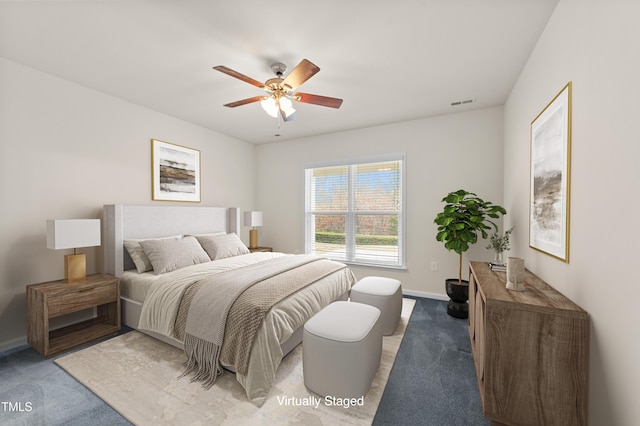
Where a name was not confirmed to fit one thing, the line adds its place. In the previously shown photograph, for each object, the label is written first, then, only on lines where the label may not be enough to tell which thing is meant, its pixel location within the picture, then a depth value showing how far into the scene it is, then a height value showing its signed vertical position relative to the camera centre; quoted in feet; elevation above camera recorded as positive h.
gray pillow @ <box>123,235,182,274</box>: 9.48 -1.79
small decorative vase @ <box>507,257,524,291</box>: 5.34 -1.35
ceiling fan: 7.08 +3.48
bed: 5.86 -2.41
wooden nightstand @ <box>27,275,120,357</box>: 7.27 -3.05
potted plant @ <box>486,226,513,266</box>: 8.02 -1.11
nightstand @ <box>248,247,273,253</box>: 14.83 -2.35
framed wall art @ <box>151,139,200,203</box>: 11.69 +1.78
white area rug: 5.19 -4.25
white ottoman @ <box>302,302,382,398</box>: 5.42 -3.17
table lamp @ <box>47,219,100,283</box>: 7.54 -0.94
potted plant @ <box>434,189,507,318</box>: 9.87 -0.71
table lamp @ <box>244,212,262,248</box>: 15.14 -0.79
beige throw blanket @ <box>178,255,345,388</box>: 6.00 -2.63
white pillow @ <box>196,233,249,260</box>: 11.62 -1.75
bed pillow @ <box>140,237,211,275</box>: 9.36 -1.75
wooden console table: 4.22 -2.58
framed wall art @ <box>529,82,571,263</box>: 5.07 +0.76
